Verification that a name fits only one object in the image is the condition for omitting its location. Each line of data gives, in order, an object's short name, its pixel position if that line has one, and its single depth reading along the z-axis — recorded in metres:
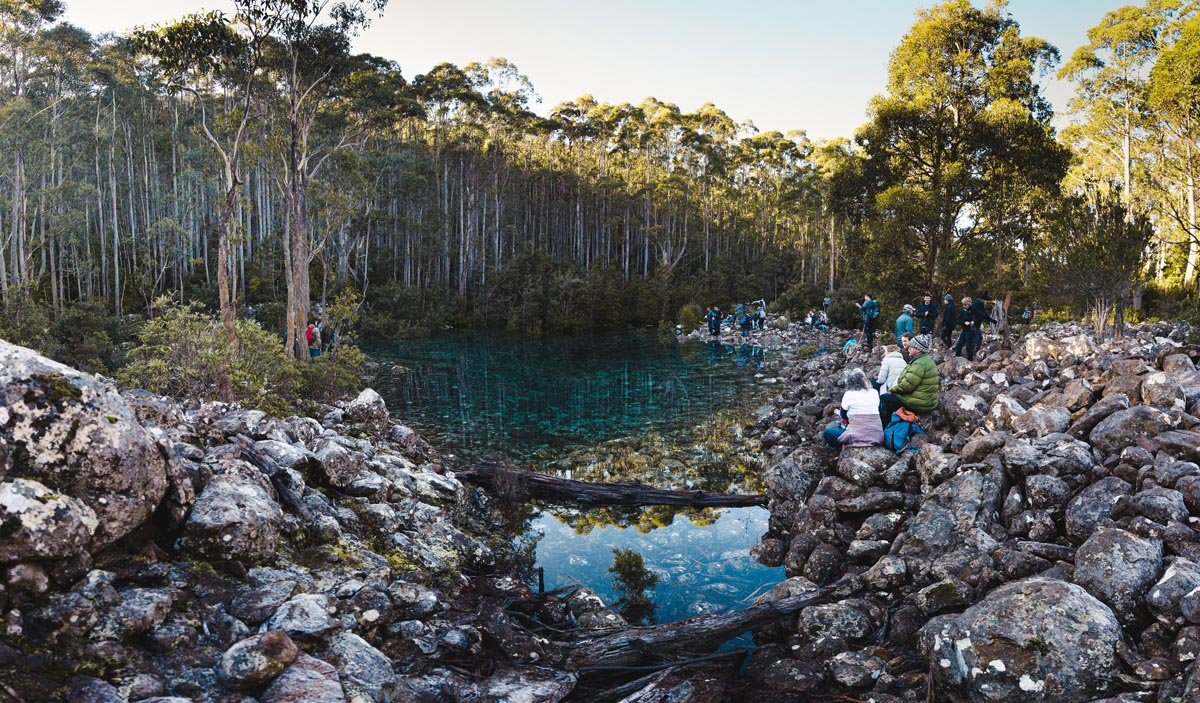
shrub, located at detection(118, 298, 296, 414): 10.62
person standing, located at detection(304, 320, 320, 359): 17.31
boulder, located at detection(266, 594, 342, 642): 3.75
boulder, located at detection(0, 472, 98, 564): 3.17
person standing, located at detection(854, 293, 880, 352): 19.95
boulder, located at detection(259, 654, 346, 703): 3.19
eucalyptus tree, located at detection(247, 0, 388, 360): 17.16
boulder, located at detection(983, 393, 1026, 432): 7.42
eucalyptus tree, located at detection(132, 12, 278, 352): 13.72
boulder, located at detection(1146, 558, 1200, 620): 3.71
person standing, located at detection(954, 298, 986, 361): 14.72
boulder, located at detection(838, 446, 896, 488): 7.27
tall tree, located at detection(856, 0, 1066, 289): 19.39
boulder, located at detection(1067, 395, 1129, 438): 6.52
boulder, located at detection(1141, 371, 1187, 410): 6.43
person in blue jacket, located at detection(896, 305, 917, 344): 13.80
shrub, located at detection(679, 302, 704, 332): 41.34
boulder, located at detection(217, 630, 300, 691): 3.20
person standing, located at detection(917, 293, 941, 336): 17.23
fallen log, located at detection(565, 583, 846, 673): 4.45
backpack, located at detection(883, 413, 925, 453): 7.90
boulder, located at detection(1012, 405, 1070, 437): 6.81
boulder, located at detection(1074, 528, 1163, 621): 3.97
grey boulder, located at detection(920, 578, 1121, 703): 3.59
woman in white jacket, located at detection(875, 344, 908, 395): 9.38
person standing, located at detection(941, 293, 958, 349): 17.13
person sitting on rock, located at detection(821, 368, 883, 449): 7.97
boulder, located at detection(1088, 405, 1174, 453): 5.87
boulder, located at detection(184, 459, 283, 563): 4.27
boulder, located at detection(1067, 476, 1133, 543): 5.05
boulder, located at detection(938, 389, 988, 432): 8.04
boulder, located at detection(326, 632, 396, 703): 3.53
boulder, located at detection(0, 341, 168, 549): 3.51
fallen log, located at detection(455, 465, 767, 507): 8.89
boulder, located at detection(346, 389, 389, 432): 10.25
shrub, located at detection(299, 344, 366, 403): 13.97
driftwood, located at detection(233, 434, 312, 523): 5.38
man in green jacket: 8.31
